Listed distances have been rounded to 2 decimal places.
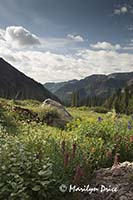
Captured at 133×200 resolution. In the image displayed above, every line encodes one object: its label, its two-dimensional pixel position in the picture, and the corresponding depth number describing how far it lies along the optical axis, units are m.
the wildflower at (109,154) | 4.00
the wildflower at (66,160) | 3.13
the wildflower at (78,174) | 2.96
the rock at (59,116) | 8.59
